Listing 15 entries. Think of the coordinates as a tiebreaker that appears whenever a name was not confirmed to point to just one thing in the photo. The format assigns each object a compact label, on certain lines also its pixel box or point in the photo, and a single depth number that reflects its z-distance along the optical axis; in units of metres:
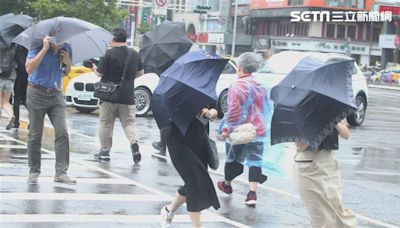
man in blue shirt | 8.80
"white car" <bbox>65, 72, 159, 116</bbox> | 19.05
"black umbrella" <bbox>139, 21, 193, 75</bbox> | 12.40
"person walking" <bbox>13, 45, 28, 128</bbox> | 14.01
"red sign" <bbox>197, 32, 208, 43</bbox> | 91.94
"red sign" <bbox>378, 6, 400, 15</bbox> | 71.94
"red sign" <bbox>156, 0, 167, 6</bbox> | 51.83
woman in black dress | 6.79
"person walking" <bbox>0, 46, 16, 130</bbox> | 13.79
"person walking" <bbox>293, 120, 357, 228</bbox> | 6.05
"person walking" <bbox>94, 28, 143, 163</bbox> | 10.89
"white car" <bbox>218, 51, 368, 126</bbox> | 19.39
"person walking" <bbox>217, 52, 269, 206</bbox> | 8.42
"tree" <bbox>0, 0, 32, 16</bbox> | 30.58
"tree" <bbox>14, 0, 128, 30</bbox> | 29.27
